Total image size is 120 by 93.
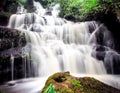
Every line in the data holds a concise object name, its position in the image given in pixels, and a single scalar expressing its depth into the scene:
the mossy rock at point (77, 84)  1.77
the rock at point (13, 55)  3.64
